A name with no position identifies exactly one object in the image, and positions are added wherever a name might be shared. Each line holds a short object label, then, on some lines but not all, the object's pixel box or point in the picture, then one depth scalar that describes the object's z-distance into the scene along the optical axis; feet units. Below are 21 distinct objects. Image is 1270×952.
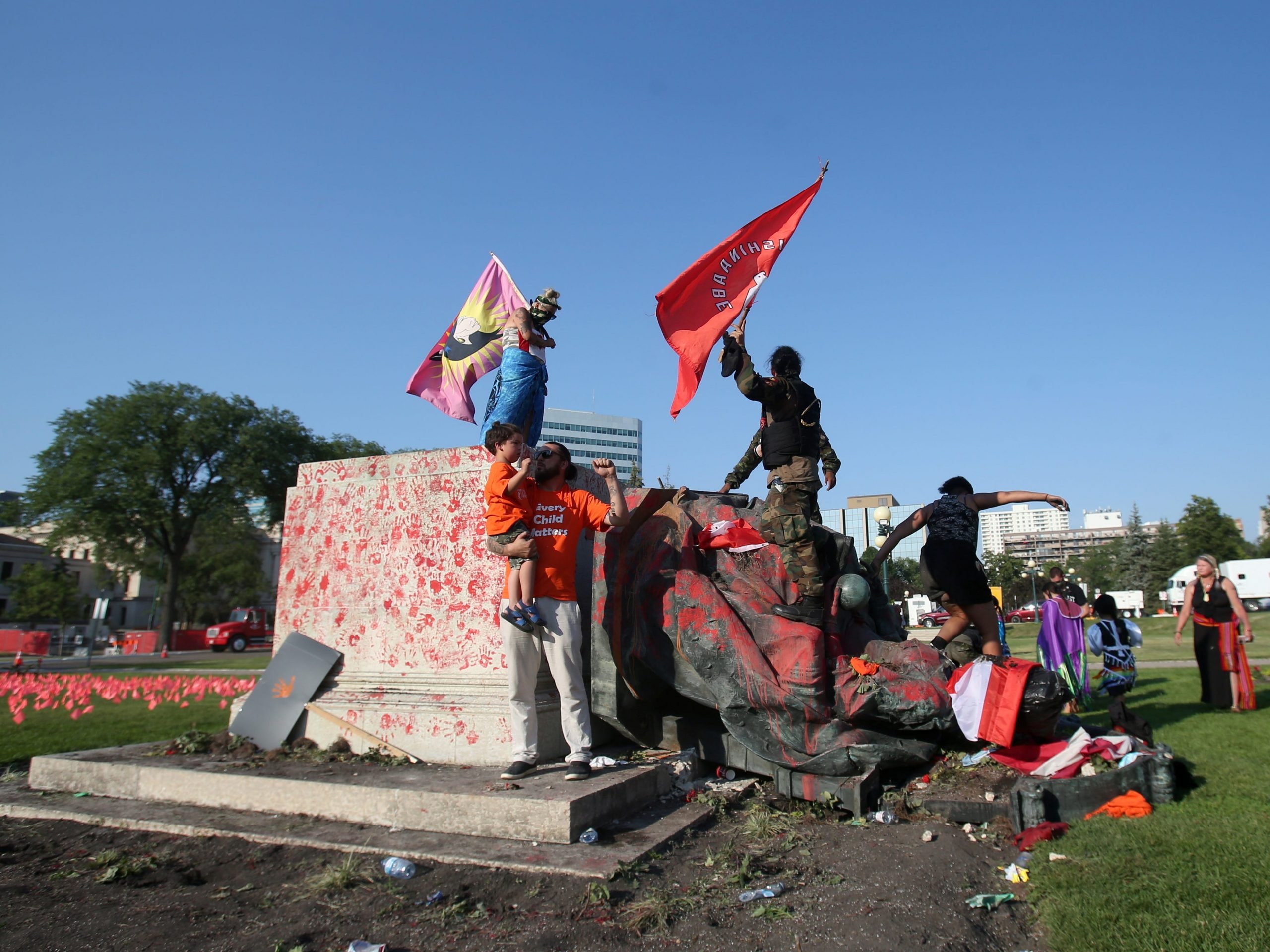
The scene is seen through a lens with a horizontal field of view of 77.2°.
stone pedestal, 16.21
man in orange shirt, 13.97
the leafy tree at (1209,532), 189.78
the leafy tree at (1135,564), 220.60
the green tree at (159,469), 109.91
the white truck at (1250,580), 152.76
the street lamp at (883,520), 49.78
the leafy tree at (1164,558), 213.46
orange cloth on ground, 13.12
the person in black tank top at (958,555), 17.33
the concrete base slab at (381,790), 12.42
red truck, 118.42
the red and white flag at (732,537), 17.16
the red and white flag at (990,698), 13.78
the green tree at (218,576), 177.06
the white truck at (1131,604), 165.89
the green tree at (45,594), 160.66
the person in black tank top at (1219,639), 25.45
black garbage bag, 13.82
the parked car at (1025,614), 151.53
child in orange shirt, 13.97
